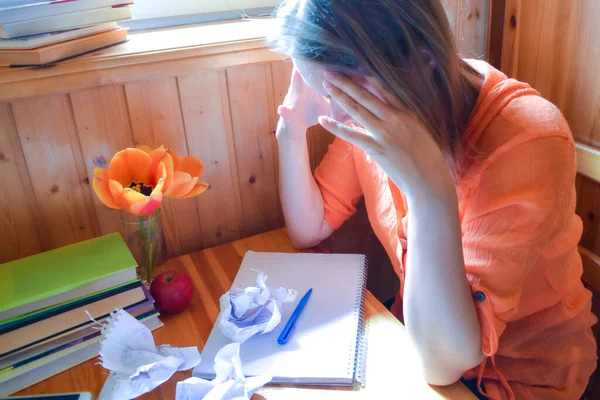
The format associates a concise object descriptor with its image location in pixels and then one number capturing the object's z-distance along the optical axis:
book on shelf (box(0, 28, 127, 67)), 0.84
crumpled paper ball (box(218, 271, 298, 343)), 0.80
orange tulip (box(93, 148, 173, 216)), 0.83
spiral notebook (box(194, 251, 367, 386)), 0.75
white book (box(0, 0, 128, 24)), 0.84
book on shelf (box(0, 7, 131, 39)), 0.85
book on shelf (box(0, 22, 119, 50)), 0.84
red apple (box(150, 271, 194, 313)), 0.88
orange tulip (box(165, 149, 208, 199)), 0.89
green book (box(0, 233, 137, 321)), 0.76
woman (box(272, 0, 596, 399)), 0.69
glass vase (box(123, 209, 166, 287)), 0.95
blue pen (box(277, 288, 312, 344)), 0.80
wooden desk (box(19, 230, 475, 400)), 0.72
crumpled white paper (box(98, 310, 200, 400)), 0.72
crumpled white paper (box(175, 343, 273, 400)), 0.69
